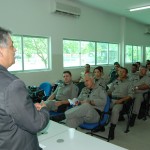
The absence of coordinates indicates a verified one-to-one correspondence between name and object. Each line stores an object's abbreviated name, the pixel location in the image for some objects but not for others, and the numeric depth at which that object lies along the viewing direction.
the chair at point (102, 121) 2.83
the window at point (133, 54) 8.84
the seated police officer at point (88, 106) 2.79
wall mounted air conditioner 5.23
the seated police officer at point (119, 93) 3.23
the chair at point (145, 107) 4.23
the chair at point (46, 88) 4.38
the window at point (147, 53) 10.58
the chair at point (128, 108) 3.50
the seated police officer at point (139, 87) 3.89
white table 1.49
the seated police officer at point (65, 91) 3.72
